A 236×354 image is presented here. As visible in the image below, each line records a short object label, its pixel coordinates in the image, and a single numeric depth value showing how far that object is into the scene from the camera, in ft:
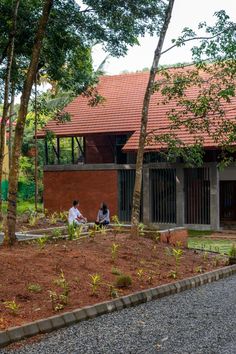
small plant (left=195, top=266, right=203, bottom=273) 36.20
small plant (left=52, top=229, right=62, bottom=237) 42.73
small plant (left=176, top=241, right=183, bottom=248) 44.29
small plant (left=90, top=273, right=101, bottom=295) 26.57
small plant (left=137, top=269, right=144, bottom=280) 30.96
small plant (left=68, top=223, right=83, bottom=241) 41.88
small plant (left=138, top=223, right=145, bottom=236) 45.68
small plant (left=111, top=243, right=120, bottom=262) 34.72
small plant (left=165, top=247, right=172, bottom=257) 40.08
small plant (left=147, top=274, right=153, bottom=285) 30.63
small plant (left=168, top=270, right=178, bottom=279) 32.99
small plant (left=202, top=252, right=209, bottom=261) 41.81
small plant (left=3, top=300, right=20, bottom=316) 21.95
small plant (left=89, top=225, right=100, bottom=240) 42.44
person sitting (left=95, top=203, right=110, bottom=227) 54.08
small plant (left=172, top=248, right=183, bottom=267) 36.78
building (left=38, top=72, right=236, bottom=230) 71.15
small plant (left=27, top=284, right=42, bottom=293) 25.18
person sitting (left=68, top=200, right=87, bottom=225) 51.62
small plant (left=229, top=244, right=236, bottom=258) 41.14
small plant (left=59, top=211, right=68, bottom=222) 65.05
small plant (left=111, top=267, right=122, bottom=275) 31.12
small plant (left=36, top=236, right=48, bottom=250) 36.29
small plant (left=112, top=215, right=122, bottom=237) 47.22
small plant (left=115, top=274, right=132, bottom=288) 28.37
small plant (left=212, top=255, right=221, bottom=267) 39.93
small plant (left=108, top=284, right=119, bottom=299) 26.61
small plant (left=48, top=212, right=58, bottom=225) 61.36
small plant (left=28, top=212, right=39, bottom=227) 58.65
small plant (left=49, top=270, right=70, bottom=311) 23.49
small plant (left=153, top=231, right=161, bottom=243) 45.29
